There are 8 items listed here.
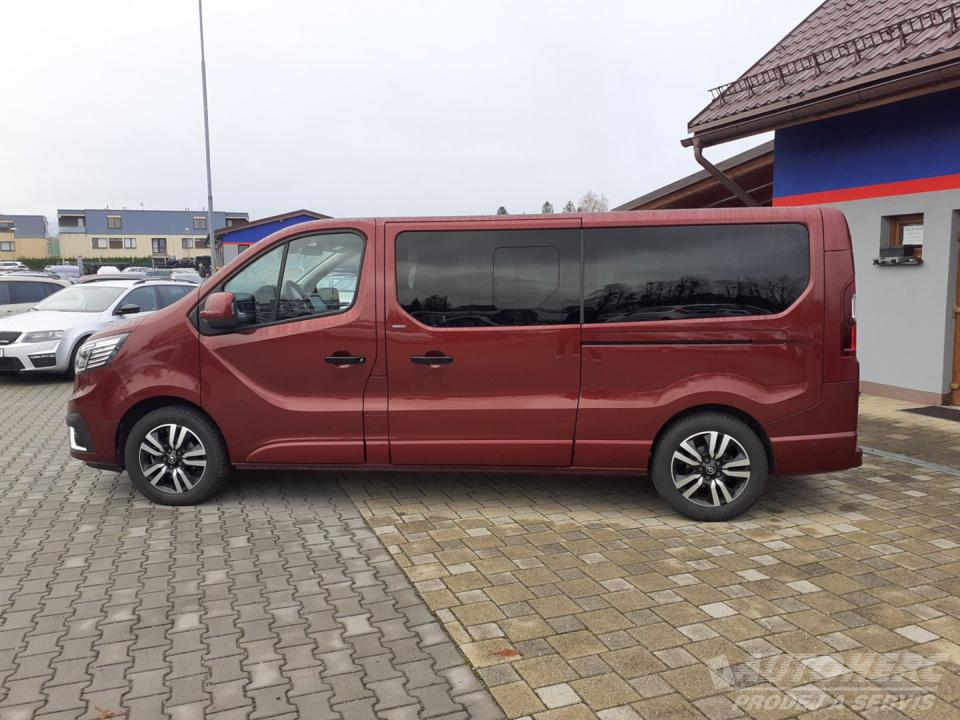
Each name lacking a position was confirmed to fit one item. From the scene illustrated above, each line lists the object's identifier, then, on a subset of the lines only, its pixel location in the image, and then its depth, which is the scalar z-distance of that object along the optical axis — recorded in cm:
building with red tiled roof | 839
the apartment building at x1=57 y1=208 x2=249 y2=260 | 10075
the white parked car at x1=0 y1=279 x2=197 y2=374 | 1189
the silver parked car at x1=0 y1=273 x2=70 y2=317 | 1429
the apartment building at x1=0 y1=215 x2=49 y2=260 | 10706
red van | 510
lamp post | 2864
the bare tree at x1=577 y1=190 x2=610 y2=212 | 11790
